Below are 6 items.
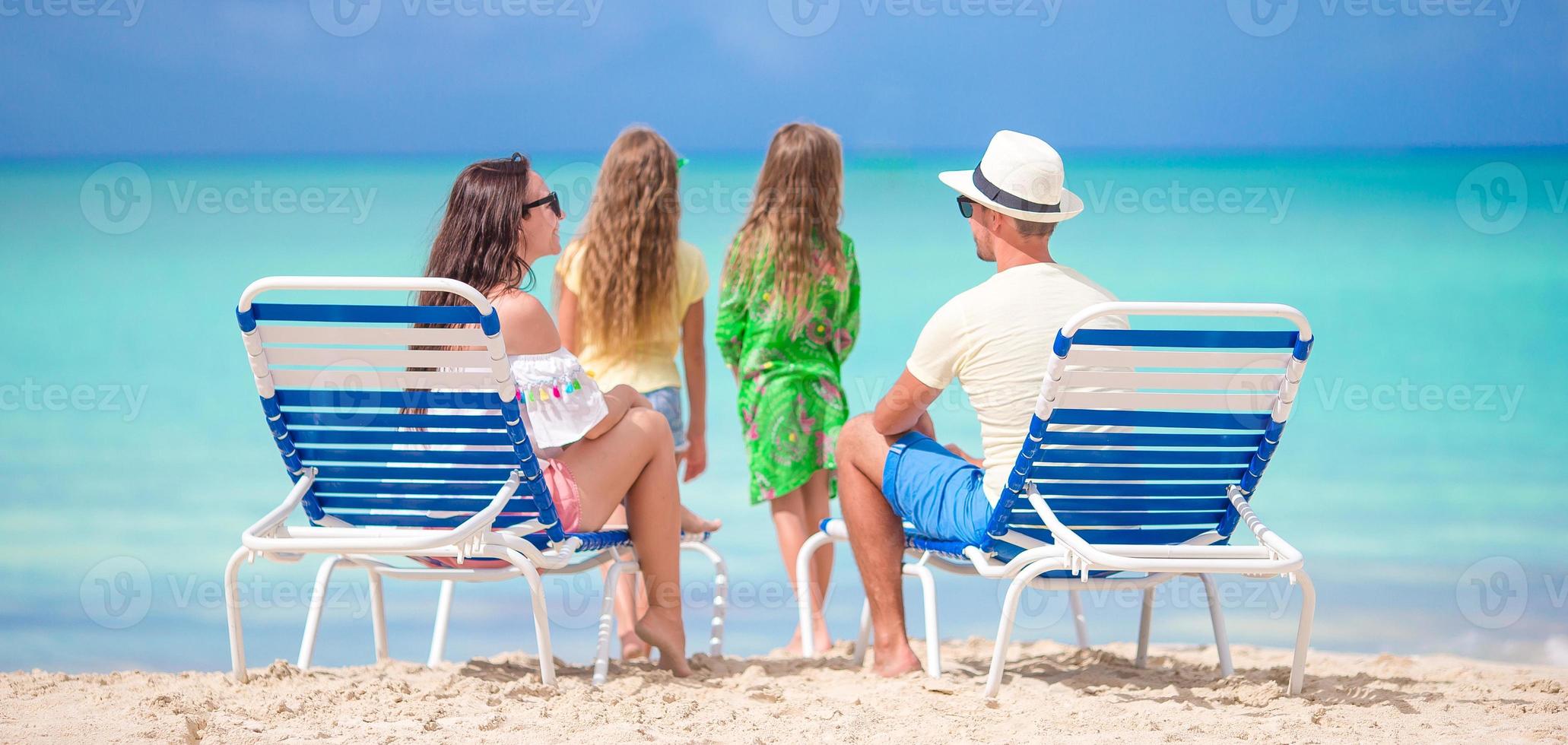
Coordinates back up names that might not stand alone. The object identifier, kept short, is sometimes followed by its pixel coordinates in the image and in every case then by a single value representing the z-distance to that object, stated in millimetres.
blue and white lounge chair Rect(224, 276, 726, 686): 6227
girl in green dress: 9328
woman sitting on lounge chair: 6910
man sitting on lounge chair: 6660
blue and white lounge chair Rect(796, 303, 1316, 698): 6199
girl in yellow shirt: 9125
